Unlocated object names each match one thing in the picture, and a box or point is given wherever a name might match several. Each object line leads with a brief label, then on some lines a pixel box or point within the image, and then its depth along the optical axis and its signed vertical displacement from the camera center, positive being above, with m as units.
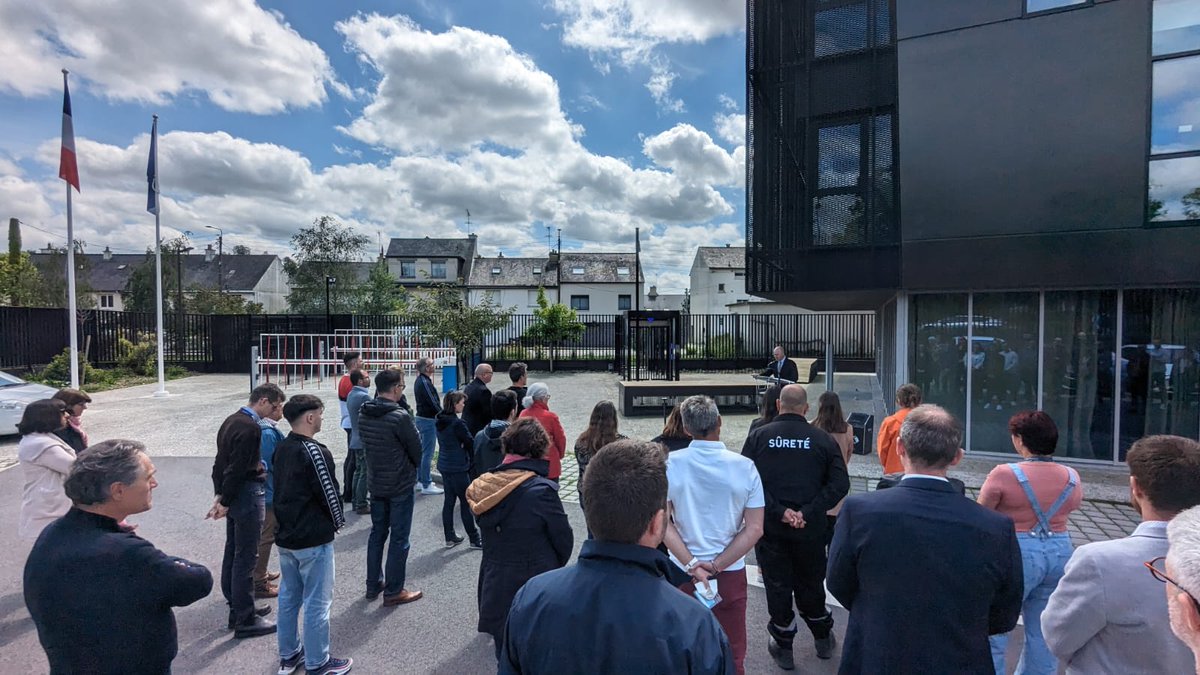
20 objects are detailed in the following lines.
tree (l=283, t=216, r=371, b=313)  30.50 +3.21
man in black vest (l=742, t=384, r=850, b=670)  3.50 -1.16
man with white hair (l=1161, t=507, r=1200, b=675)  1.14 -0.53
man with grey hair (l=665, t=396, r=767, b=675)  2.94 -1.01
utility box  6.18 -1.18
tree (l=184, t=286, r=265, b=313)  36.94 +1.66
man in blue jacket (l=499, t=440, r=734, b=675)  1.35 -0.71
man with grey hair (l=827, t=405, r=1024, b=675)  2.08 -0.93
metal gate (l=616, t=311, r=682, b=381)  14.16 -0.42
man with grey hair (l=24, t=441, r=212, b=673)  1.99 -0.91
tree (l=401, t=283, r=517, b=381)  17.36 +0.23
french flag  11.89 +3.67
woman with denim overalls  2.95 -1.03
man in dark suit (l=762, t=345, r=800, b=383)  11.81 -0.92
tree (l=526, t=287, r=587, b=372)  23.47 -0.04
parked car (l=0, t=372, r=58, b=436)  10.30 -1.28
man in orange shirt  5.10 -0.97
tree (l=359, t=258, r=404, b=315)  30.92 +1.75
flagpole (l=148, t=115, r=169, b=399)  14.55 +2.72
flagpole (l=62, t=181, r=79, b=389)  12.45 +0.58
